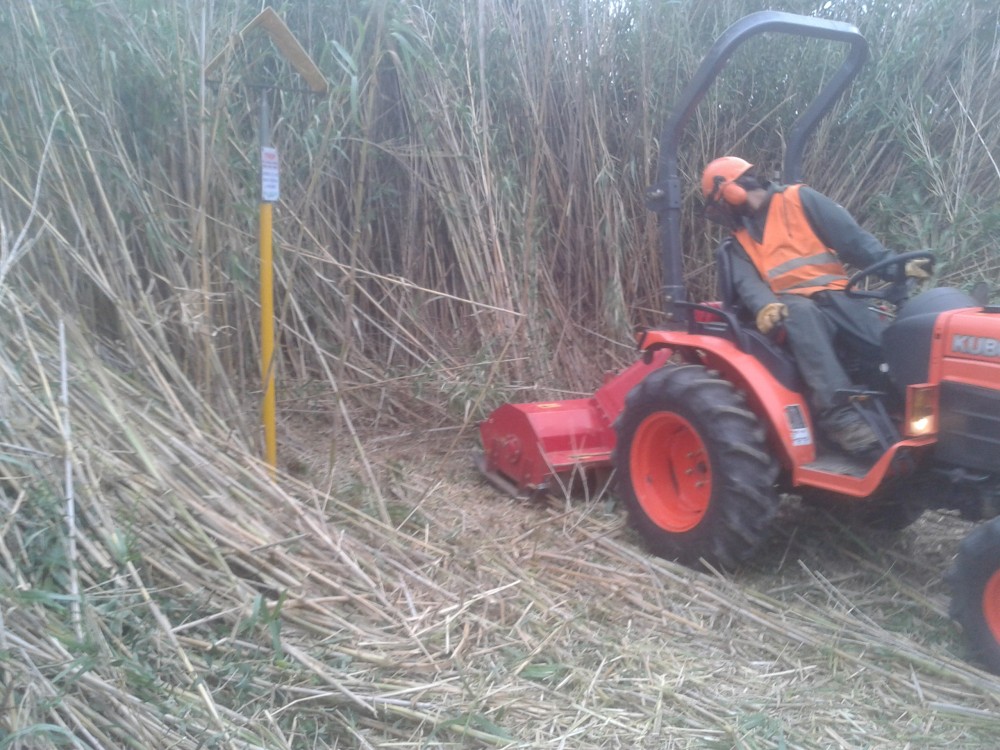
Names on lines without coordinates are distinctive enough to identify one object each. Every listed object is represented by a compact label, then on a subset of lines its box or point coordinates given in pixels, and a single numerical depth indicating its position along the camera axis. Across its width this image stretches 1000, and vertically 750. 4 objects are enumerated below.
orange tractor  3.08
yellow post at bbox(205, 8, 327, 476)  3.72
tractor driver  3.44
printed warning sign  3.74
